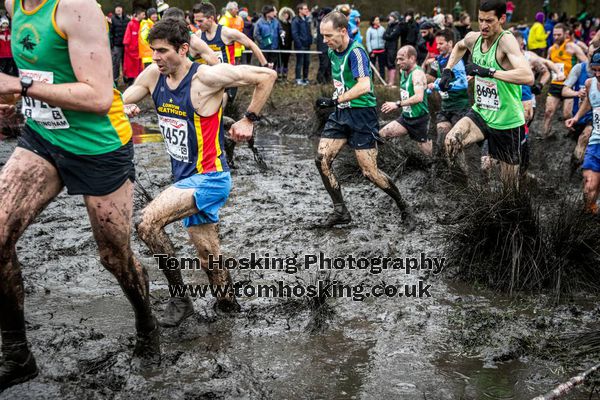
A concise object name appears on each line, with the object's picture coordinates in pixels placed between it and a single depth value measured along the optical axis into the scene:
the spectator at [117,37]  16.58
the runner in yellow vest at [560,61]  11.45
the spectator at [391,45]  17.11
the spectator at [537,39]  19.67
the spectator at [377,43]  17.80
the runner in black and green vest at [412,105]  8.20
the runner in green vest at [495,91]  6.53
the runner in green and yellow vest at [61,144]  3.31
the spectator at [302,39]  17.50
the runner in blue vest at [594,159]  6.23
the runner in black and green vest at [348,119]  6.53
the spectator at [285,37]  17.67
